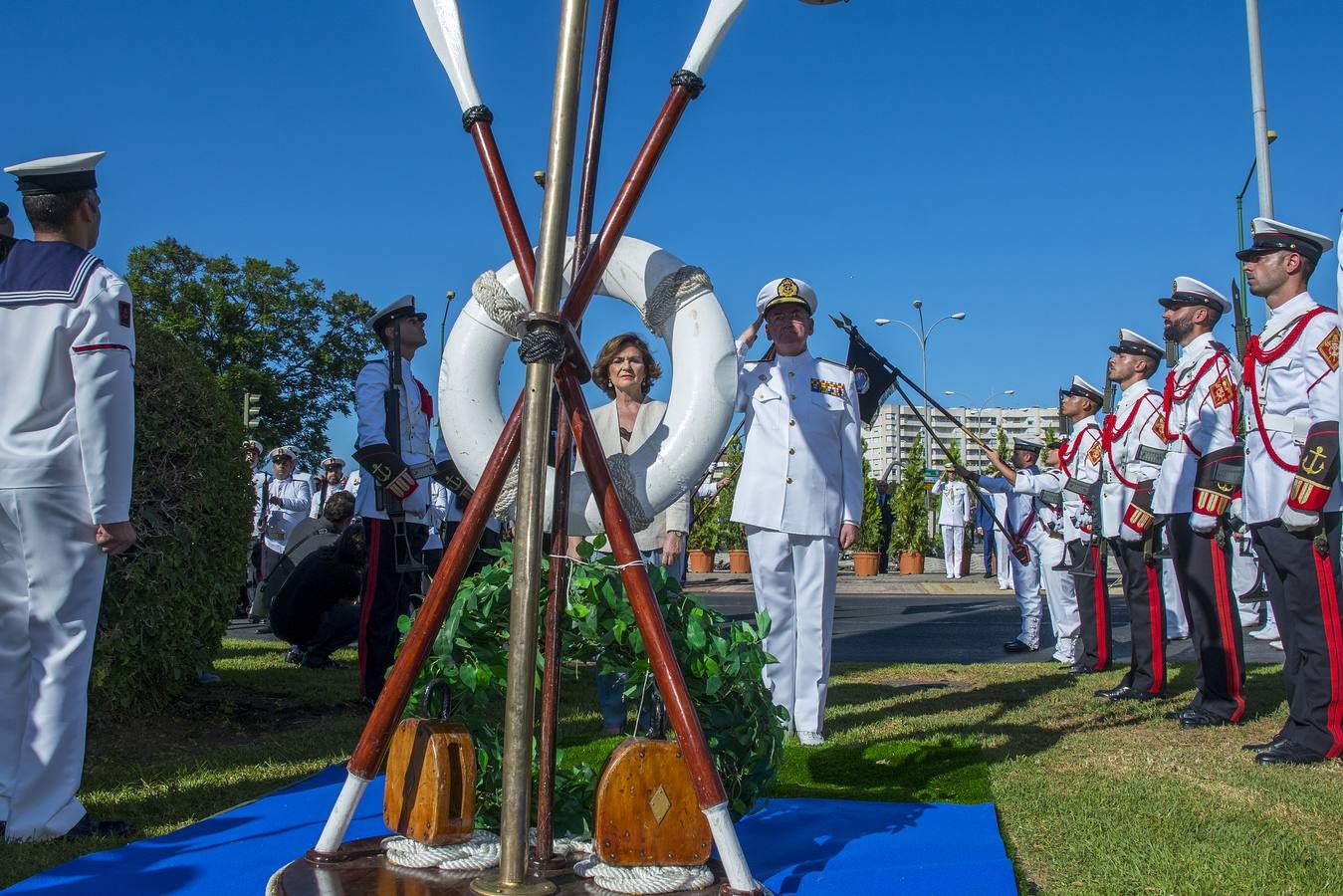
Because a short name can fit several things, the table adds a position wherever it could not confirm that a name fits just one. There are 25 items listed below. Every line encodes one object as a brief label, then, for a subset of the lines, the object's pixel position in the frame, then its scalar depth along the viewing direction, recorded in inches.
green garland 121.6
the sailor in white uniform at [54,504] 138.6
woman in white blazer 203.3
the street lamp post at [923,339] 1320.1
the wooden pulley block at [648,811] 107.6
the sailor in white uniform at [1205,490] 224.5
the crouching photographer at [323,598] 311.3
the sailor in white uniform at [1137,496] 261.9
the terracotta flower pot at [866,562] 832.9
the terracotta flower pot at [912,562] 876.0
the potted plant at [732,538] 884.6
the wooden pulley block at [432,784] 113.3
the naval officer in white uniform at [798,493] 207.8
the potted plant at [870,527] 890.7
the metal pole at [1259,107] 526.0
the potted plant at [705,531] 956.6
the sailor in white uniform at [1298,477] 182.2
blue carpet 118.0
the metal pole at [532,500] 103.8
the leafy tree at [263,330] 1560.0
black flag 329.7
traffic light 921.9
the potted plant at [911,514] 900.6
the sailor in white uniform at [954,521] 798.5
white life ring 130.3
